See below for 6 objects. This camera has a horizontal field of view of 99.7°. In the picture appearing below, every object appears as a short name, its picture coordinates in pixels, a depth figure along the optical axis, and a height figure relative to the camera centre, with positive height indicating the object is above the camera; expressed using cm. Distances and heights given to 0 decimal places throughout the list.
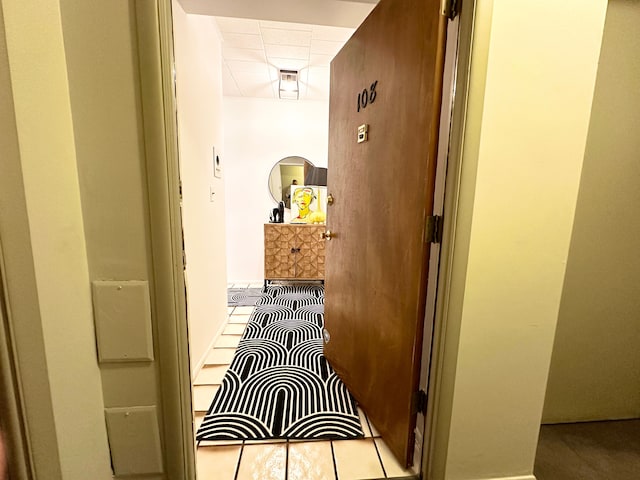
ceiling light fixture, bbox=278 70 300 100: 288 +124
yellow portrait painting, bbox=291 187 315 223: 362 -6
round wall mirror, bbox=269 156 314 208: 370 +24
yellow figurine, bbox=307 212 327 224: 360 -31
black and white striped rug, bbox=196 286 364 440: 137 -118
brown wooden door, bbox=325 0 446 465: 102 -1
